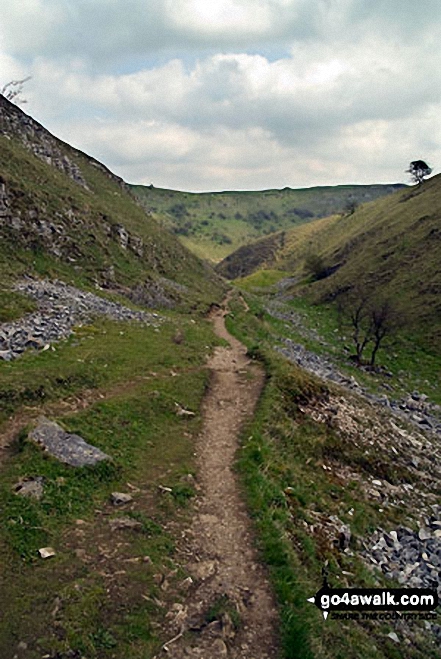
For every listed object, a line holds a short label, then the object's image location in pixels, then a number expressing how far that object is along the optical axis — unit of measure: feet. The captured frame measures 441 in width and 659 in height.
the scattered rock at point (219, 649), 26.00
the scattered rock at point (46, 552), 31.27
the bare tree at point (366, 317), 135.95
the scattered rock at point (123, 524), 36.19
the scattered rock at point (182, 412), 64.04
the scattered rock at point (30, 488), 36.99
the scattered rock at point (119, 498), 39.92
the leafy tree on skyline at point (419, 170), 418.92
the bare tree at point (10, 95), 218.18
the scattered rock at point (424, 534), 50.05
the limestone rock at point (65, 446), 43.70
